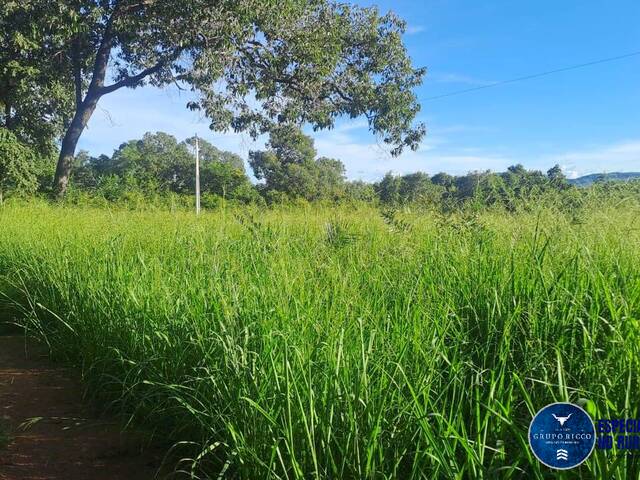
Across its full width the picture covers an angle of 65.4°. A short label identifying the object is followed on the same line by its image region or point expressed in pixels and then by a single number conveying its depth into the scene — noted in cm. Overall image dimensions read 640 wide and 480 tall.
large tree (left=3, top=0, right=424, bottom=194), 1180
